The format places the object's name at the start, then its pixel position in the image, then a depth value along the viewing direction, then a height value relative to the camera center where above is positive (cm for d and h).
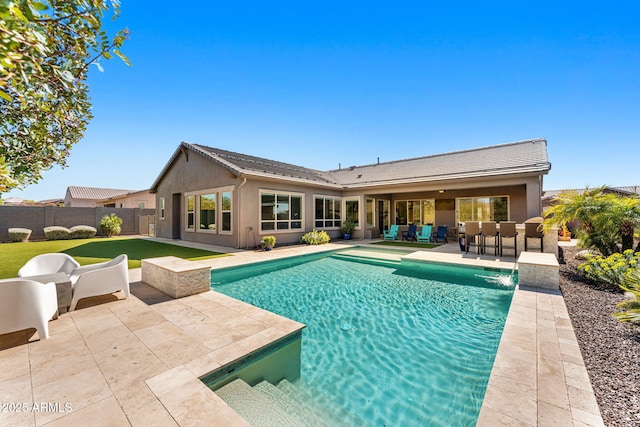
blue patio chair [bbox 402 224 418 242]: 1541 -114
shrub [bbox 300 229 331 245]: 1369 -121
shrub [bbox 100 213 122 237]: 1775 -53
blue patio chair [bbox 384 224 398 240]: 1557 -109
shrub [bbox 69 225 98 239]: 1642 -97
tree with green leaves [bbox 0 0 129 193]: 154 +118
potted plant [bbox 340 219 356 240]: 1591 -85
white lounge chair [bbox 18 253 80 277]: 484 -94
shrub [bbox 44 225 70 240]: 1545 -97
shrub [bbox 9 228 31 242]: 1452 -98
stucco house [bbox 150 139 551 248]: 1189 +116
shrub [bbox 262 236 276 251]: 1162 -122
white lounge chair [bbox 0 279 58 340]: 316 -113
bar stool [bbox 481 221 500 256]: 1000 -76
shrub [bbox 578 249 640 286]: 566 -126
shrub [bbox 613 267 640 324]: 322 -127
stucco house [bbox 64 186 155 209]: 2592 +205
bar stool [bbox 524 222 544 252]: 925 -63
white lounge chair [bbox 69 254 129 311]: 446 -116
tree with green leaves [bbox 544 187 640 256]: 691 -9
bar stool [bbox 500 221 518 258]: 972 -63
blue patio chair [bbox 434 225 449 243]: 1459 -109
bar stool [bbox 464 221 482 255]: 1050 -75
